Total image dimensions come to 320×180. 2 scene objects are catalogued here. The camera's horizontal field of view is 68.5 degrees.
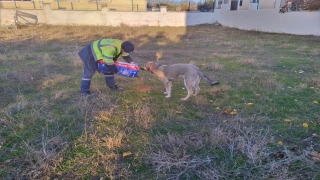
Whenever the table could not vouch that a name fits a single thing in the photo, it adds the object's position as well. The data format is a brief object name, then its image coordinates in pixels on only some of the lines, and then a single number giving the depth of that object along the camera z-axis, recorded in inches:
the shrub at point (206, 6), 1067.7
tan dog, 198.5
